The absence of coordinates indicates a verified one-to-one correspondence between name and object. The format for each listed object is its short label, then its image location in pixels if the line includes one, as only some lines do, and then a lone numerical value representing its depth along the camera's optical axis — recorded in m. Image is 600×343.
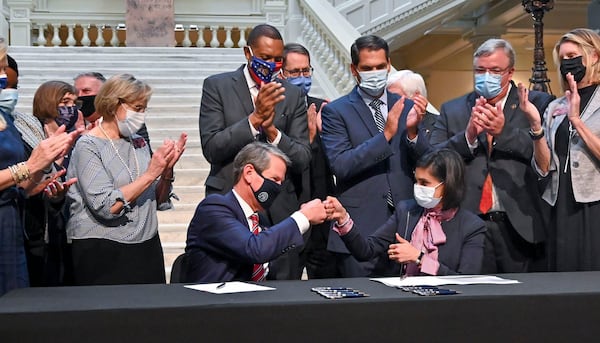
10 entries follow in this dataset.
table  2.78
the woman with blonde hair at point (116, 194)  4.22
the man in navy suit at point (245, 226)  3.76
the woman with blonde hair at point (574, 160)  4.24
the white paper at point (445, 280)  3.35
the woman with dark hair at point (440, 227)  4.16
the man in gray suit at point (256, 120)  4.38
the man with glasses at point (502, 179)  4.47
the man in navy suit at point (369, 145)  4.45
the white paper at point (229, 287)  3.17
